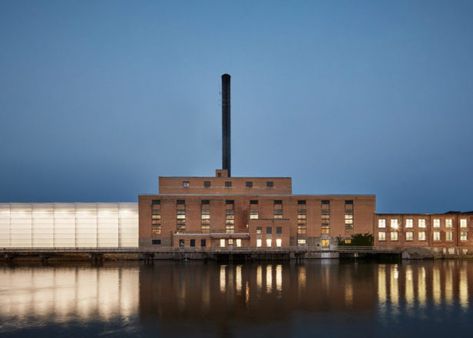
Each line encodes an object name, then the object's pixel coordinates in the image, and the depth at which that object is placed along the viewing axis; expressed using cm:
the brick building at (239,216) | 8119
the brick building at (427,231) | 8250
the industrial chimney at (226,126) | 9744
